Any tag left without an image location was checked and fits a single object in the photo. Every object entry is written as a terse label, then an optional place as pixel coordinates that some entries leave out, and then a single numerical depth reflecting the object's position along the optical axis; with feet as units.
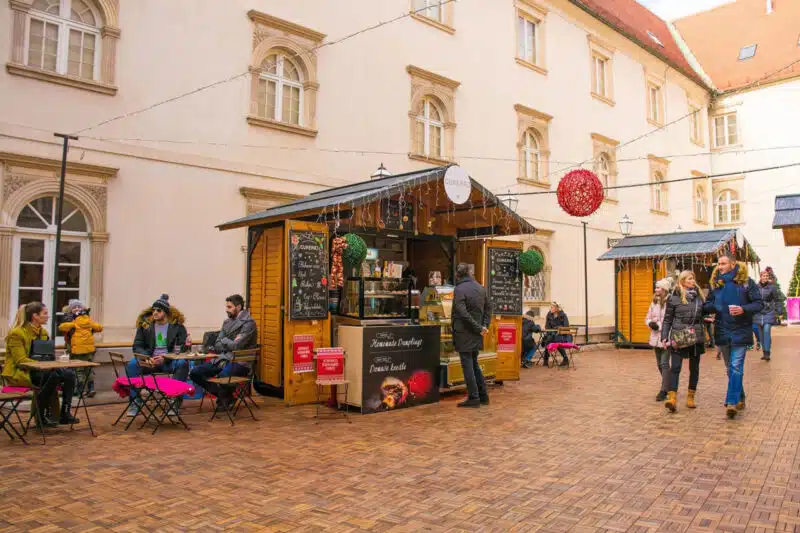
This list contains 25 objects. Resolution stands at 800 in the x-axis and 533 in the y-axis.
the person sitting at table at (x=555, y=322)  45.60
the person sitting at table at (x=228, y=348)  25.16
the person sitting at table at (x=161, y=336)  24.57
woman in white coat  26.11
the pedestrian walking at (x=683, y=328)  23.79
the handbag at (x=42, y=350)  21.21
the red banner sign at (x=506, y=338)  33.76
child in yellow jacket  28.66
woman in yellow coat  20.54
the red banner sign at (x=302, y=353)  25.95
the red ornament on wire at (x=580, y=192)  37.24
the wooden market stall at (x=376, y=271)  26.63
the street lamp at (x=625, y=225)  63.67
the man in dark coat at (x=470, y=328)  26.25
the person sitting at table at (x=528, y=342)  43.29
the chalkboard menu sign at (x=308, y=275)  26.61
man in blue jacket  22.72
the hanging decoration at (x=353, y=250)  27.32
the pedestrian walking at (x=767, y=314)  43.65
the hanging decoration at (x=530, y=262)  34.78
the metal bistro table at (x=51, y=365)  19.84
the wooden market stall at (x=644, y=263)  56.03
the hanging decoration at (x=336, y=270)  27.99
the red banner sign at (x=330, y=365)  24.47
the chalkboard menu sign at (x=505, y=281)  34.24
